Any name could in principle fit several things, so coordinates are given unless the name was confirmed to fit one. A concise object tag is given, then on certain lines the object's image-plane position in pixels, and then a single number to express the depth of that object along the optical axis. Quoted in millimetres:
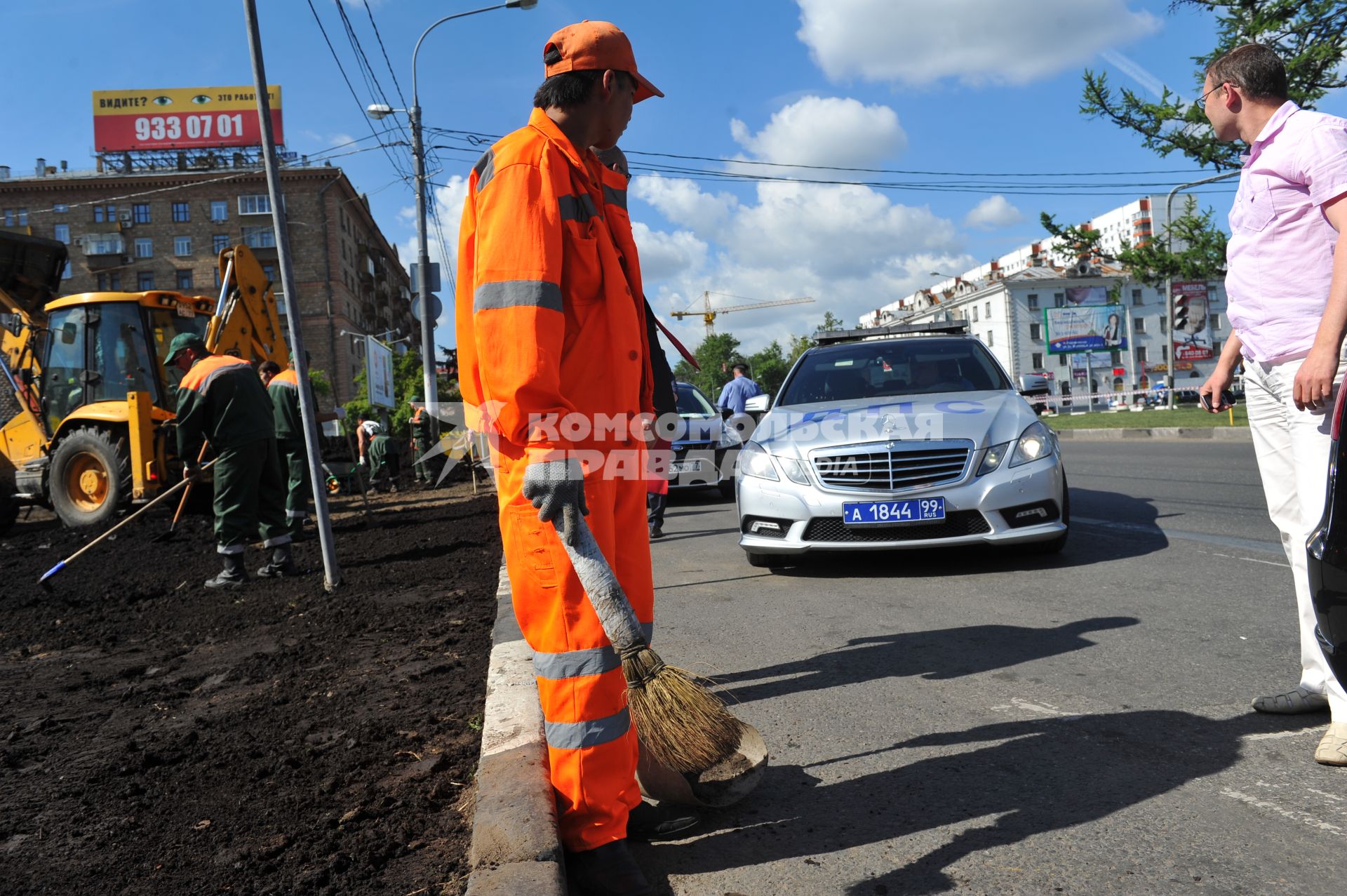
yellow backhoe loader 11617
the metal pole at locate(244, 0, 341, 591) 6562
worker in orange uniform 2250
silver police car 5797
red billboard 65938
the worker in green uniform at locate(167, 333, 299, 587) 7402
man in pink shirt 2783
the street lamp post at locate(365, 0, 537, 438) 19547
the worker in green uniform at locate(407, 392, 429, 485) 19531
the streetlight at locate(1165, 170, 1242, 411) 23516
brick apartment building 67500
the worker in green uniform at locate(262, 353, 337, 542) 10367
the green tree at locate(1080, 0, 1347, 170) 18766
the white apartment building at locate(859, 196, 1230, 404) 89500
